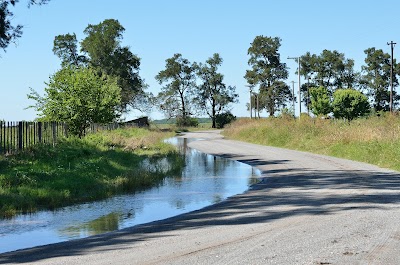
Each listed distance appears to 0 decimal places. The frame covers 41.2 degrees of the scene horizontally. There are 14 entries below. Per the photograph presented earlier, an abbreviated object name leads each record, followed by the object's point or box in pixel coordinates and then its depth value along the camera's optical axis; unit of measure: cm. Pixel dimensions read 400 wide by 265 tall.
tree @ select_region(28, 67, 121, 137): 3278
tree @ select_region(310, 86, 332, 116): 8331
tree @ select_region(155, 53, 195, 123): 11406
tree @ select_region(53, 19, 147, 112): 8194
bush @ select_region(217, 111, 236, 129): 11306
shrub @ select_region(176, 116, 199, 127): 11562
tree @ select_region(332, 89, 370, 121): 7669
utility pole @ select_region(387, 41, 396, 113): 6025
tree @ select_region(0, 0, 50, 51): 1903
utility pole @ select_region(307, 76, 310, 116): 10955
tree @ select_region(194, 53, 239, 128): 11462
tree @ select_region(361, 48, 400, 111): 9826
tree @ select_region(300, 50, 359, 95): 10725
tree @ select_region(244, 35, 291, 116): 10125
